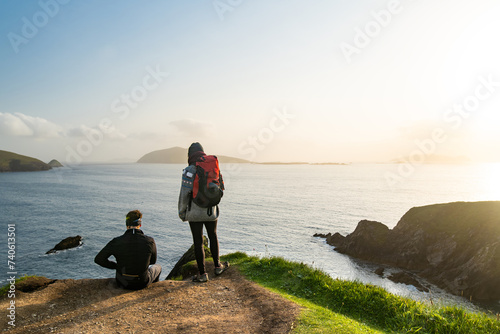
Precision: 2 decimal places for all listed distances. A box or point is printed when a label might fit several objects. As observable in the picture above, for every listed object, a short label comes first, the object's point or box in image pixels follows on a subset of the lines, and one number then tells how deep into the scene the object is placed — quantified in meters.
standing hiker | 7.22
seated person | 6.62
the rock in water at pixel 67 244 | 34.80
